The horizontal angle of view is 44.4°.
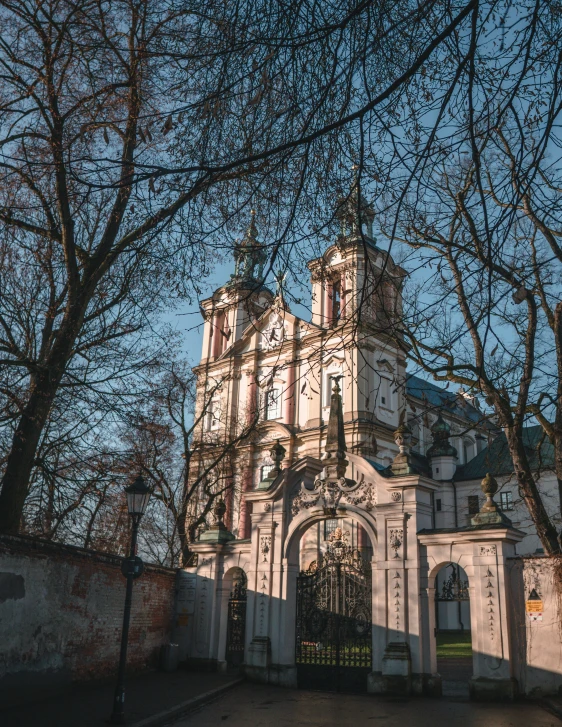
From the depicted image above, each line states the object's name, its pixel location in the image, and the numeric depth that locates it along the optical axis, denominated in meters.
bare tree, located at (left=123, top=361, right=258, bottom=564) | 22.97
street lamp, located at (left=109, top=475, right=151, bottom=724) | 9.80
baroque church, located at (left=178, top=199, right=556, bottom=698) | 12.95
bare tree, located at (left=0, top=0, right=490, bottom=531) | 5.12
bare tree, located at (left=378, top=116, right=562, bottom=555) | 12.38
